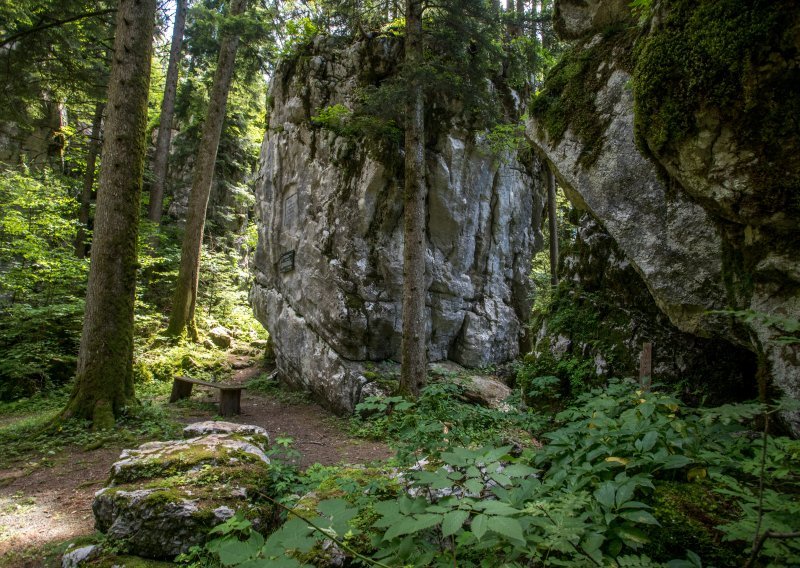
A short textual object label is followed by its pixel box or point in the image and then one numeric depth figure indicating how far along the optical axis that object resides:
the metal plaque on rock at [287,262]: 10.09
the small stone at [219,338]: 13.20
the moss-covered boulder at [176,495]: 3.18
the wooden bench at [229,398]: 8.23
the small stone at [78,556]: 3.08
